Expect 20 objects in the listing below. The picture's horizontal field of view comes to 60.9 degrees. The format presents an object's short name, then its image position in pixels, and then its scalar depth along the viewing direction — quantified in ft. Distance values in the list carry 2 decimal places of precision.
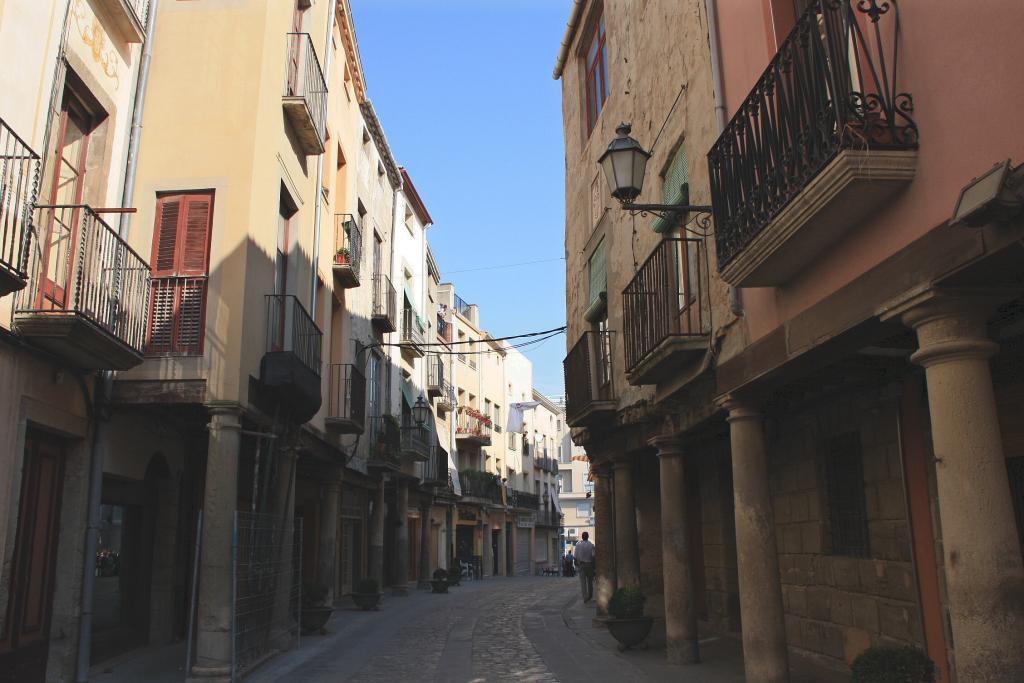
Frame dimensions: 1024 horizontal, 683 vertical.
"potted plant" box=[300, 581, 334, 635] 48.49
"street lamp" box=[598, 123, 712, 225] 27.20
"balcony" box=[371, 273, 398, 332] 79.05
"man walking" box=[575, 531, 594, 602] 67.62
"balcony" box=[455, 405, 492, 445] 146.49
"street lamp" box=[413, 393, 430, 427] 92.49
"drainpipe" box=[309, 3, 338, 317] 48.60
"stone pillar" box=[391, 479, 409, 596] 87.30
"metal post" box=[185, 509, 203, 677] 31.01
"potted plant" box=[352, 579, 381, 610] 66.33
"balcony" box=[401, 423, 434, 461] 90.48
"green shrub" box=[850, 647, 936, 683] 17.98
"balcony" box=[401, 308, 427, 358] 97.55
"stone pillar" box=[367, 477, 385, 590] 77.20
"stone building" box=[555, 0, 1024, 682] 15.43
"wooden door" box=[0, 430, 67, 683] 27.81
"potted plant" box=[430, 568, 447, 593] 91.76
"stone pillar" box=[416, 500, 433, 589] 104.31
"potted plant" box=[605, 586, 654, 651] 38.50
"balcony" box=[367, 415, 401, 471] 76.42
